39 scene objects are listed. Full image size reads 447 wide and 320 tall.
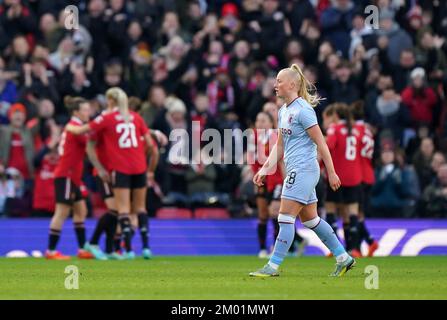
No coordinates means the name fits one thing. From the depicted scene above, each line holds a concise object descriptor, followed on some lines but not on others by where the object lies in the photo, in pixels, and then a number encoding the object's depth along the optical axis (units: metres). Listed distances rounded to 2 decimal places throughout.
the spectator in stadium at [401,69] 23.83
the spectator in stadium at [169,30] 24.33
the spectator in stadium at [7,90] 22.92
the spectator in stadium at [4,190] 21.33
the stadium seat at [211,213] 21.84
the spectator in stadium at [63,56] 23.47
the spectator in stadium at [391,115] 23.02
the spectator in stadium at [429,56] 24.16
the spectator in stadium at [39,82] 22.78
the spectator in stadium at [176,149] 22.19
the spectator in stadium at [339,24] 24.91
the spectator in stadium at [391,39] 24.09
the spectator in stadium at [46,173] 20.61
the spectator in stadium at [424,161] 22.12
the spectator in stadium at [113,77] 23.02
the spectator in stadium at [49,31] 24.19
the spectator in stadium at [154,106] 22.64
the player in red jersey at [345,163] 19.38
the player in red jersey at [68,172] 18.44
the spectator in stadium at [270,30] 24.50
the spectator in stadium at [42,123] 22.11
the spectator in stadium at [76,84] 22.92
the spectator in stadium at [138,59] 23.64
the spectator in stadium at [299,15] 25.27
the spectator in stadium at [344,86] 23.08
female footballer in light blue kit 12.74
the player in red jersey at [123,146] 18.03
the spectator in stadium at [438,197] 21.52
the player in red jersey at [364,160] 19.61
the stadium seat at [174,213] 21.80
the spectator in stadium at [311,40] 24.25
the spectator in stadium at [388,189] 21.80
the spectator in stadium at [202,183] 22.00
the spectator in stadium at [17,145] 21.64
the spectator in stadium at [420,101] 23.25
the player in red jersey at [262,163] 19.12
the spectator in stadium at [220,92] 23.42
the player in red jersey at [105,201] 18.27
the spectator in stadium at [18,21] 24.17
